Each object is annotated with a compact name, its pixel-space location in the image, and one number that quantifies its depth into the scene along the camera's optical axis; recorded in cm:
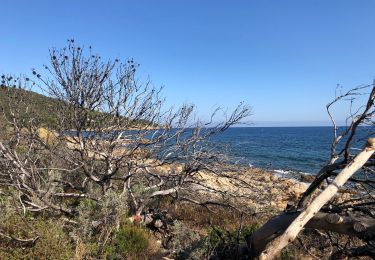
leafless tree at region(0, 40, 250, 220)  769
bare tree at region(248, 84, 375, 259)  407
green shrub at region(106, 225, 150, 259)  616
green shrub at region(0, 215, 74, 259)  538
